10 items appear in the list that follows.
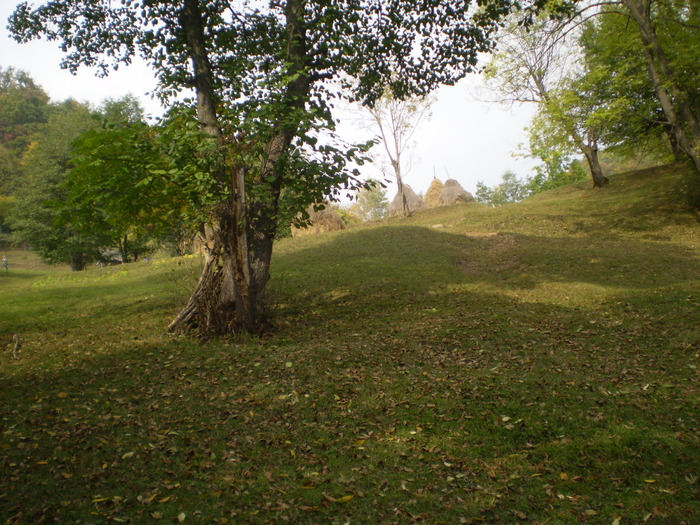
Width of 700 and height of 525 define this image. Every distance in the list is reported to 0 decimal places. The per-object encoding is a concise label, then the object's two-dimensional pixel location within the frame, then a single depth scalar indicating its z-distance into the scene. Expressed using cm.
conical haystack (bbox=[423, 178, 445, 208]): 4100
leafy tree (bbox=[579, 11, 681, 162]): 2022
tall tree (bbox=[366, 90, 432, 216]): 3061
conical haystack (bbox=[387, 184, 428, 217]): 3853
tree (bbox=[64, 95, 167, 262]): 880
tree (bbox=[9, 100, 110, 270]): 3070
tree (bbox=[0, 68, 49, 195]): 5734
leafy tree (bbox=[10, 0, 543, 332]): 922
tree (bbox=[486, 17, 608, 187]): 2178
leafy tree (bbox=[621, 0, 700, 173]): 1462
